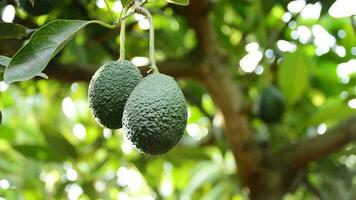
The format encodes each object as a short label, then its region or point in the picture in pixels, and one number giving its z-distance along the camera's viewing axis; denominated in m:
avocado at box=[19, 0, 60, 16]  1.27
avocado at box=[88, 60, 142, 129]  1.12
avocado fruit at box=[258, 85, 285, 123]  1.90
